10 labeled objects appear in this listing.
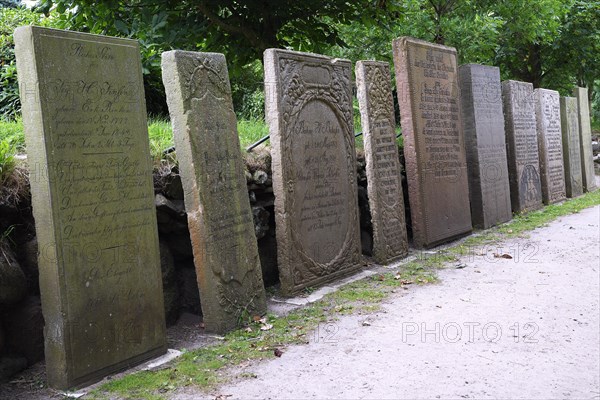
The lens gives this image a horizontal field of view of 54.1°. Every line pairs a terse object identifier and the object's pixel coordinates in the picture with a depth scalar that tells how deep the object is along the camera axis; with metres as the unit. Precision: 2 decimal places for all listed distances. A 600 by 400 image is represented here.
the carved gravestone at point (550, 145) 9.91
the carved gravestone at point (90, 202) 3.20
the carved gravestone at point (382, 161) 6.10
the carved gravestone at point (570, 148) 10.95
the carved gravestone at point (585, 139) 11.74
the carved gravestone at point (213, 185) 4.05
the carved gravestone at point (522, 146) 9.02
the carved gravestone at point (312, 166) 4.96
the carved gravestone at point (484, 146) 7.94
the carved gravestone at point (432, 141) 6.70
